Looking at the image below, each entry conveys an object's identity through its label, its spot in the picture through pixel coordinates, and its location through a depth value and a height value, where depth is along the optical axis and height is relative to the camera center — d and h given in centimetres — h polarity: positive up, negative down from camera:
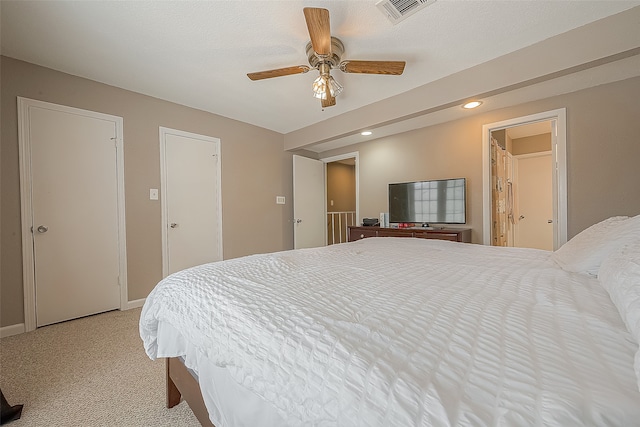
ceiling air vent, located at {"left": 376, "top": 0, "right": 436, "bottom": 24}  152 +128
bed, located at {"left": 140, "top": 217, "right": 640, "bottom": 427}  40 -29
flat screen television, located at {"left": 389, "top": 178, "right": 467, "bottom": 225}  323 +10
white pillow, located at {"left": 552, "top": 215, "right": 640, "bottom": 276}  97 -17
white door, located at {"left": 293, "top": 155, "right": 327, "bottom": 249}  416 +14
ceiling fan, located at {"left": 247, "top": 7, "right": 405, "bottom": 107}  184 +111
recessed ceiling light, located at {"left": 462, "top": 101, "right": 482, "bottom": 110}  263 +115
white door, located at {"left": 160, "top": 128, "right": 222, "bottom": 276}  289 +17
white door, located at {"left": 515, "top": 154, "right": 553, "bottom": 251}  423 +11
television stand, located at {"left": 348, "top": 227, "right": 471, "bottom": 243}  295 -31
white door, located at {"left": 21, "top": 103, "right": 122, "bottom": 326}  218 +4
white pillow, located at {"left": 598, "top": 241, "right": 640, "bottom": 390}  53 -21
